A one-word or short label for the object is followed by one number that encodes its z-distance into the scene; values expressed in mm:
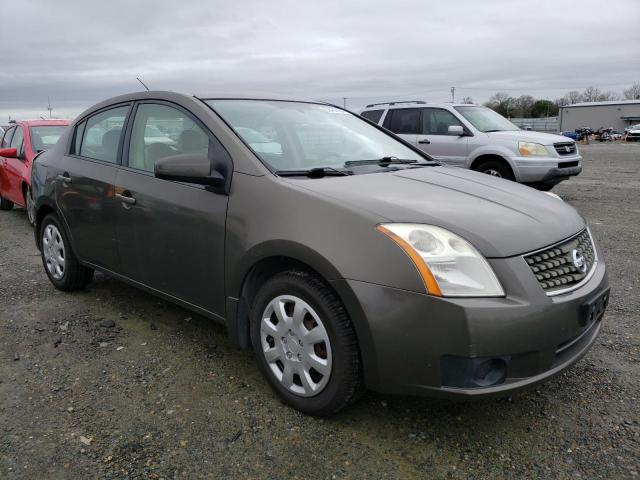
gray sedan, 2293
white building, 68250
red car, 7796
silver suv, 9312
